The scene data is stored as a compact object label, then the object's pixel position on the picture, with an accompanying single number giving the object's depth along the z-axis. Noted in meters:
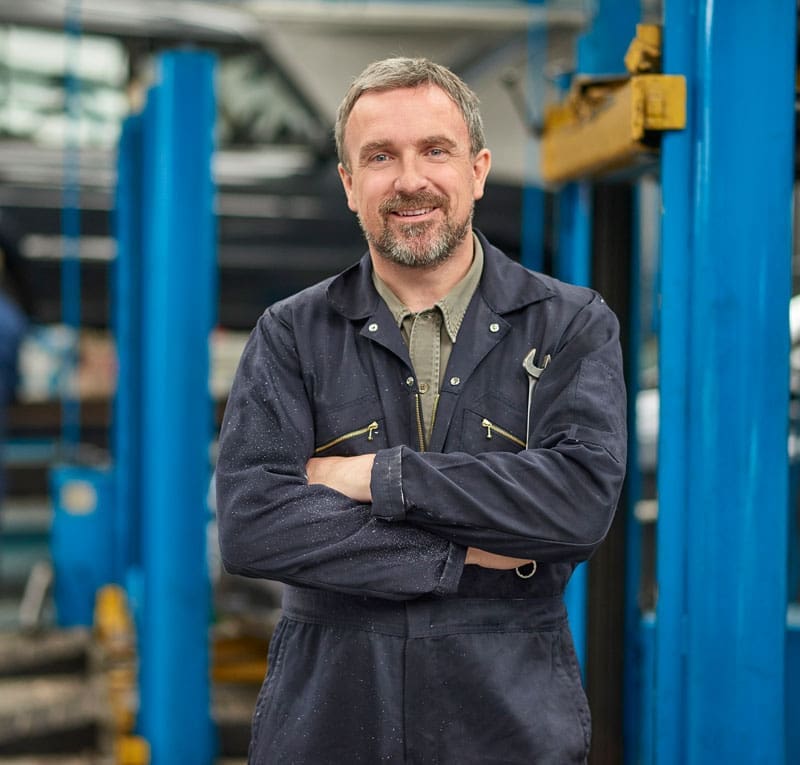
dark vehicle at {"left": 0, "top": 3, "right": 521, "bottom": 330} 6.82
